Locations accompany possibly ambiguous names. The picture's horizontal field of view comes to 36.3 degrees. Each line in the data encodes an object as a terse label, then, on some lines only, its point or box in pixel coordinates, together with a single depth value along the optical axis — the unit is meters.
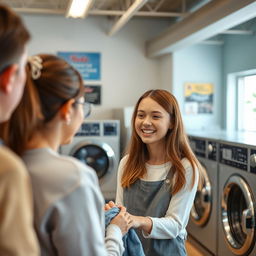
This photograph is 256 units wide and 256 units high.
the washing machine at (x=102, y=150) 4.76
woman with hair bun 0.93
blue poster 5.34
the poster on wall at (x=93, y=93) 5.43
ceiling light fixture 3.48
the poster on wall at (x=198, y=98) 4.99
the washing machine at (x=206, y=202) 3.42
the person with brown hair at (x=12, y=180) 0.68
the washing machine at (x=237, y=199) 2.82
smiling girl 1.75
